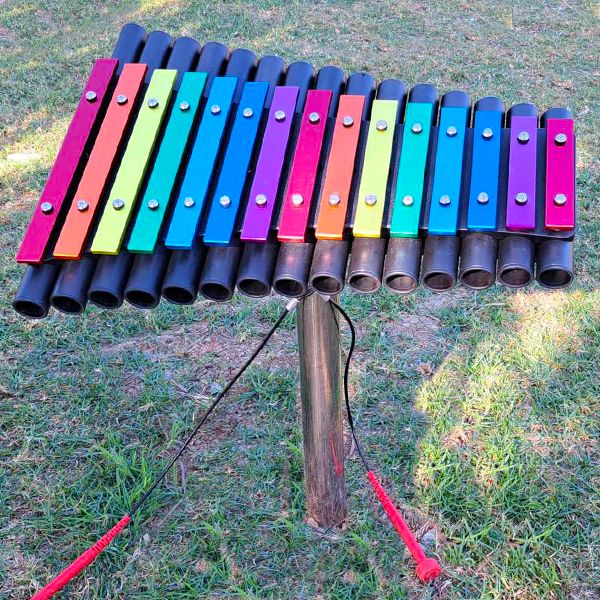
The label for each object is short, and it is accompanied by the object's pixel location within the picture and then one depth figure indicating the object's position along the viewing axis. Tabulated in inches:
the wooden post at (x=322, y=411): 99.9
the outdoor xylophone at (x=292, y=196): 81.6
